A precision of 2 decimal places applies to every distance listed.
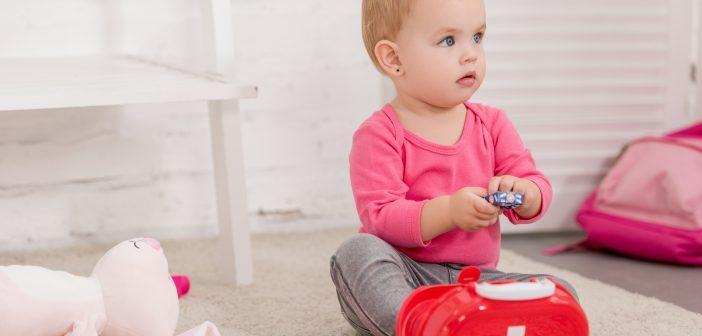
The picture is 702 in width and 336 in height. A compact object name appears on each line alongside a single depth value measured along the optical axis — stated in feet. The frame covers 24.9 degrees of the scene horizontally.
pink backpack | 9.05
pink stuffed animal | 6.67
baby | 7.07
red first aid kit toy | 6.32
